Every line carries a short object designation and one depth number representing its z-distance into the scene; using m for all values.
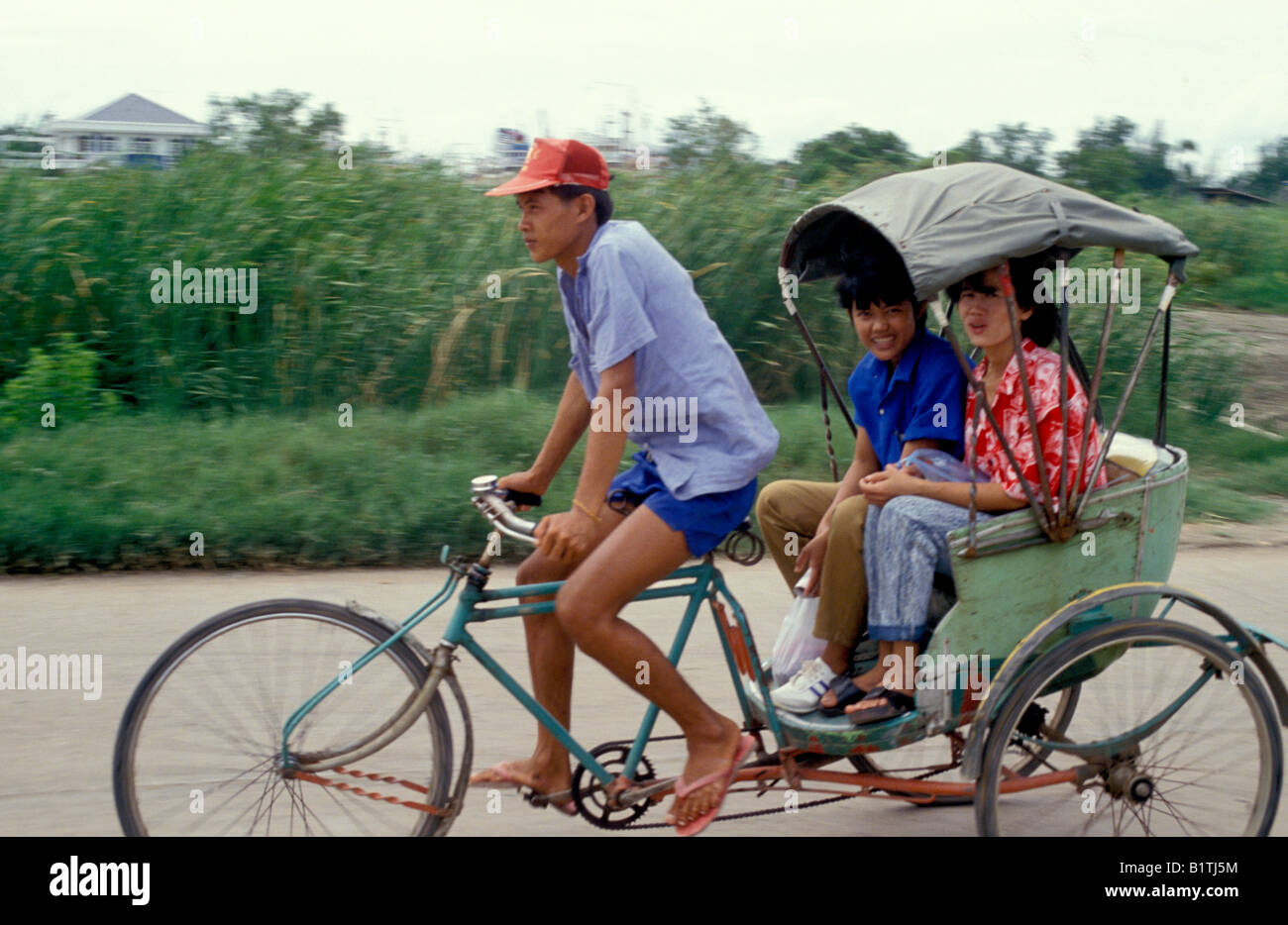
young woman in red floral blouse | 3.04
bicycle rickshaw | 2.95
